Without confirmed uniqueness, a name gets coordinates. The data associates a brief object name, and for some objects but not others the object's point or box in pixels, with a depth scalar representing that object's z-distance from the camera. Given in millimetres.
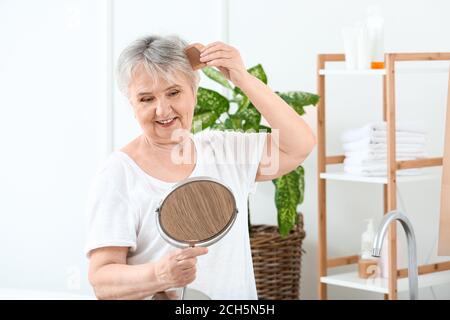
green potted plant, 4613
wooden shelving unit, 4154
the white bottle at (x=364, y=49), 4301
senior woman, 2220
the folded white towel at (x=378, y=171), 4344
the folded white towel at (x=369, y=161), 4323
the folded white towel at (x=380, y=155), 4310
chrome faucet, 2447
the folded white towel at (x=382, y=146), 4298
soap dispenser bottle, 4522
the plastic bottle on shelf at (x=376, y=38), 4310
